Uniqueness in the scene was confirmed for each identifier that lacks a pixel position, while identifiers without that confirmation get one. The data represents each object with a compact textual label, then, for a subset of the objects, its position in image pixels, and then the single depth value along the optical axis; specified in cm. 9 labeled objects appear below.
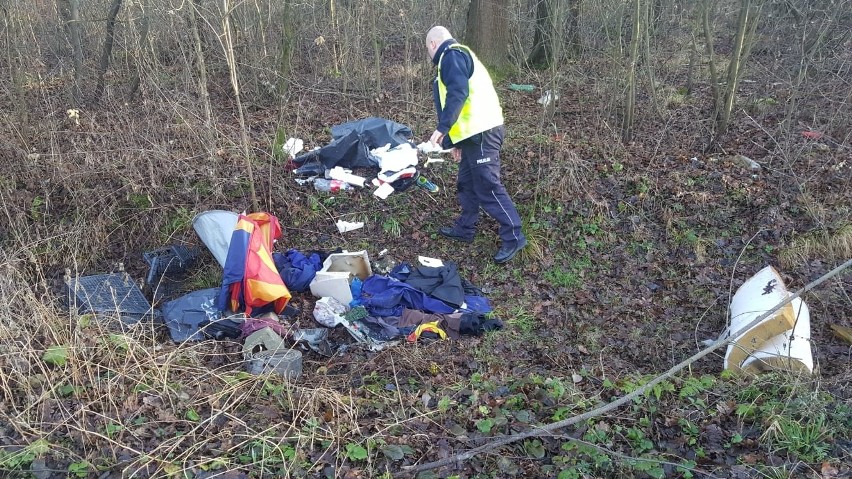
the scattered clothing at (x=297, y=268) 525
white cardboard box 507
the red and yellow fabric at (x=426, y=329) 459
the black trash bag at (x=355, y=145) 684
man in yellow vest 516
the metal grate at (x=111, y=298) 476
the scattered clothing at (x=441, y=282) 504
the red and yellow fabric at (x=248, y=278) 474
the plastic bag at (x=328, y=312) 484
